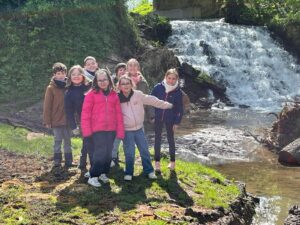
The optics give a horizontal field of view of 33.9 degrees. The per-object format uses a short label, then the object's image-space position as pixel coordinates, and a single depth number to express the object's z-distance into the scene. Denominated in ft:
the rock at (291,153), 48.57
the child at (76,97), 31.04
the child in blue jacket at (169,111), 31.58
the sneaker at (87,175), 30.04
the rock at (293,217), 27.78
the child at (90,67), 33.94
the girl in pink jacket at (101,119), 28.45
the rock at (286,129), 54.29
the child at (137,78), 32.12
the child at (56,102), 32.42
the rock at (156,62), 77.82
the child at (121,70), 32.78
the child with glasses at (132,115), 29.50
